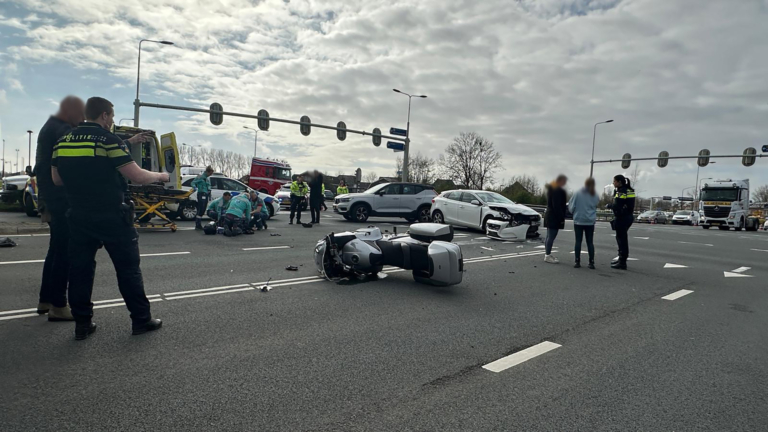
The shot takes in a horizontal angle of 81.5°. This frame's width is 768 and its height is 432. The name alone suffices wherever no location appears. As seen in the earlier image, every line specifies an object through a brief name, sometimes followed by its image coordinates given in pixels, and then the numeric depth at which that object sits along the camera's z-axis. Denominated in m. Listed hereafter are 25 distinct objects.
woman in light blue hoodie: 8.70
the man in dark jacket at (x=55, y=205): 4.19
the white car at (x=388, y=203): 17.92
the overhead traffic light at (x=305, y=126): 24.98
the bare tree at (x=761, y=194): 96.88
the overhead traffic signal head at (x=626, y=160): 34.47
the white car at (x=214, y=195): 15.48
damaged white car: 13.53
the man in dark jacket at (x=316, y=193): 15.37
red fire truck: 30.62
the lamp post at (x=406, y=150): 29.73
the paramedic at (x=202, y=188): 13.87
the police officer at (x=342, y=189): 24.68
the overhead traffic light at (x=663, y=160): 32.34
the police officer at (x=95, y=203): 3.69
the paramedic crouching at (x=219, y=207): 12.91
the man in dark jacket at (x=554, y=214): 9.31
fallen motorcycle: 6.02
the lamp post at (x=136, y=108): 21.27
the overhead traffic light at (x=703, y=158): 30.05
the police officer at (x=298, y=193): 15.97
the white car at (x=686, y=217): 40.47
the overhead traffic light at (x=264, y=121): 23.64
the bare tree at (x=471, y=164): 54.00
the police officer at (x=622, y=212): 8.74
